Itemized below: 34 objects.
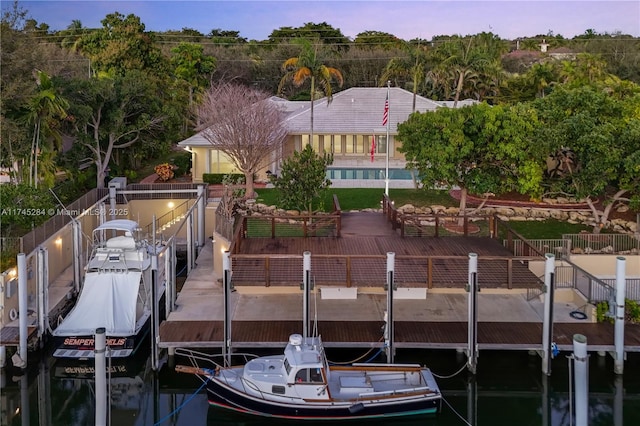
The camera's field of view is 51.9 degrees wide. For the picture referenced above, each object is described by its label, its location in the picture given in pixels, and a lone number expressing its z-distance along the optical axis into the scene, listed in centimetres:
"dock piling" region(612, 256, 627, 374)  1850
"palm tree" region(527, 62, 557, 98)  4997
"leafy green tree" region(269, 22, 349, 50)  9275
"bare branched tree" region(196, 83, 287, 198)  3675
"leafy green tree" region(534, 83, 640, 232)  2670
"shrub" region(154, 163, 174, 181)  4228
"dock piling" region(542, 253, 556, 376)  1838
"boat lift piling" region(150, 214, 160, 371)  1891
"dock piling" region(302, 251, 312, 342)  1870
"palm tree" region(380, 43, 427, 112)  3903
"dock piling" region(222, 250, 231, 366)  1844
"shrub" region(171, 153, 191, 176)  4525
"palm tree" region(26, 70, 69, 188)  2908
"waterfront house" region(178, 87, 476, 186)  4147
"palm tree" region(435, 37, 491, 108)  3847
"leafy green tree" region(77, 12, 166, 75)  4797
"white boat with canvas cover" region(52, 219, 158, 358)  2012
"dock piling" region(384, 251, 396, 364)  1866
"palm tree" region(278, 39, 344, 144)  3803
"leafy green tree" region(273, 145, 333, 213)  2956
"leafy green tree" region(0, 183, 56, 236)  2447
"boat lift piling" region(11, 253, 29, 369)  1931
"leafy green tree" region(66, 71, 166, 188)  3566
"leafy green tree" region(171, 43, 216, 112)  5703
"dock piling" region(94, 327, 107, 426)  1441
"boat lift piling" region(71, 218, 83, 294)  2495
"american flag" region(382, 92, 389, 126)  3376
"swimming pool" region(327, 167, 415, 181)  4088
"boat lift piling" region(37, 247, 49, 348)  2060
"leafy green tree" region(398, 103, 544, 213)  2859
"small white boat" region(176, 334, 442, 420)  1623
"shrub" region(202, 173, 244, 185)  4078
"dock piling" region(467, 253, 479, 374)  1845
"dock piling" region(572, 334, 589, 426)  1288
